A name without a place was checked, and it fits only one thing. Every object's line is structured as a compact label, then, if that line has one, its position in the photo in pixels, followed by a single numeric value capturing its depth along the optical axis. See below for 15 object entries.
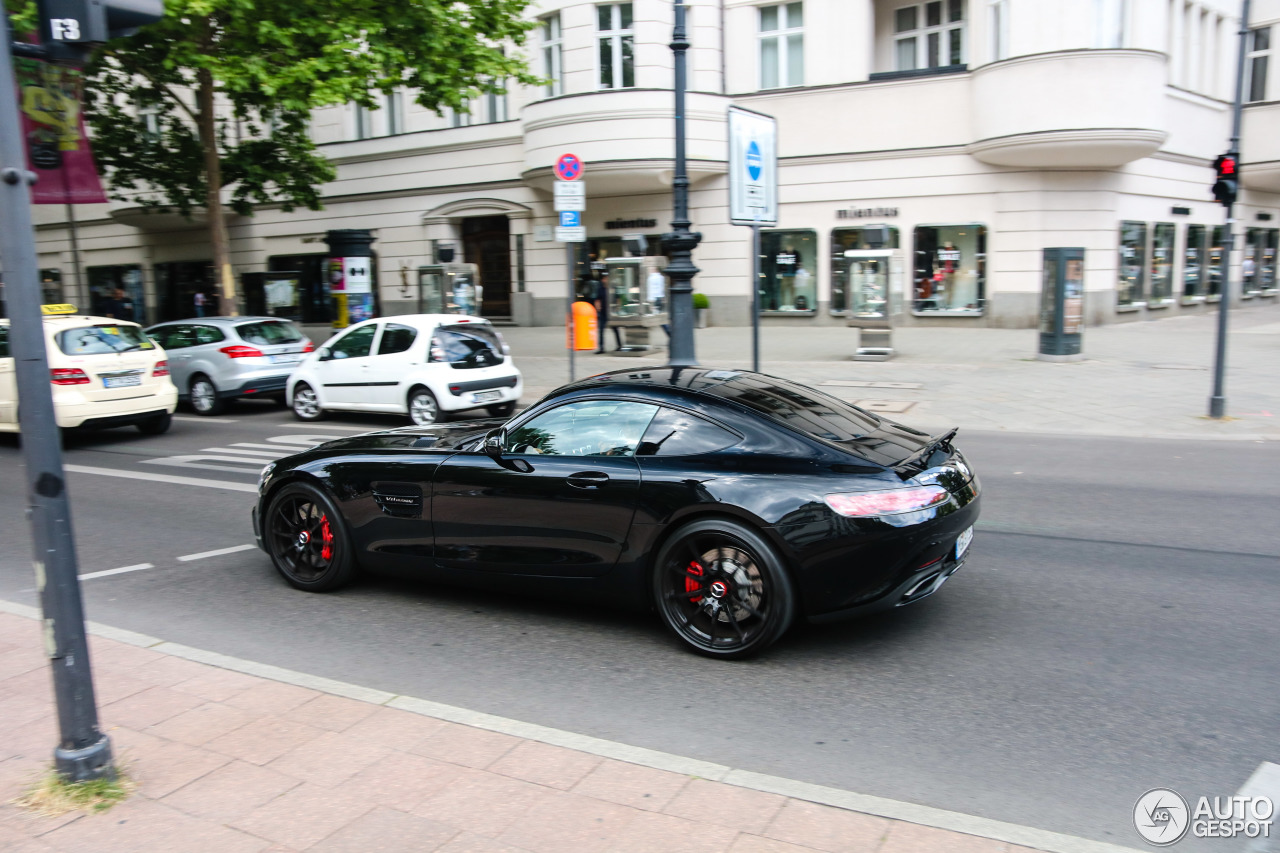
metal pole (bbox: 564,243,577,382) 13.70
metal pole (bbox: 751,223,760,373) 12.37
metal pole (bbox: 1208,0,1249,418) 11.61
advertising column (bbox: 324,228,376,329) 21.97
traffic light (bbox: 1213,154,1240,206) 11.55
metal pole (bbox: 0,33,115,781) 3.35
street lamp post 12.96
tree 16.84
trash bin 17.80
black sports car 4.68
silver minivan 14.88
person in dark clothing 20.50
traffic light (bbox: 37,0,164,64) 3.25
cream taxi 11.92
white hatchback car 12.87
